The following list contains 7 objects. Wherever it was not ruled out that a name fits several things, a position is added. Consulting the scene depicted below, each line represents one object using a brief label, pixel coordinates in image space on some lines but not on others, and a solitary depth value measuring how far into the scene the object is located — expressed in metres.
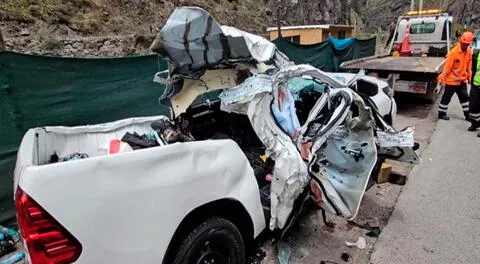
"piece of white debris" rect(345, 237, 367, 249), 3.18
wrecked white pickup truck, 1.62
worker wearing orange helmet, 7.32
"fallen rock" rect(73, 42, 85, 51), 14.44
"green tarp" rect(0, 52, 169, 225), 3.49
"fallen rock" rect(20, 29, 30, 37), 13.81
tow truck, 8.18
